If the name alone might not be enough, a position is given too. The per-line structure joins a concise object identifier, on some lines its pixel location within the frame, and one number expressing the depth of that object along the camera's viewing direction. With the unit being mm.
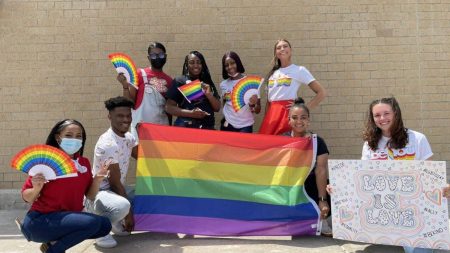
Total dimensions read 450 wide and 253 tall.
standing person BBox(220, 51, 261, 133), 5156
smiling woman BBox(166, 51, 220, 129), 4973
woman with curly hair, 3836
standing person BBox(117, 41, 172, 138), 5152
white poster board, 3590
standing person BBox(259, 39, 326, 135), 4938
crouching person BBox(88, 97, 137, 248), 4039
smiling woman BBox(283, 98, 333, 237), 4273
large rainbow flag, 4316
